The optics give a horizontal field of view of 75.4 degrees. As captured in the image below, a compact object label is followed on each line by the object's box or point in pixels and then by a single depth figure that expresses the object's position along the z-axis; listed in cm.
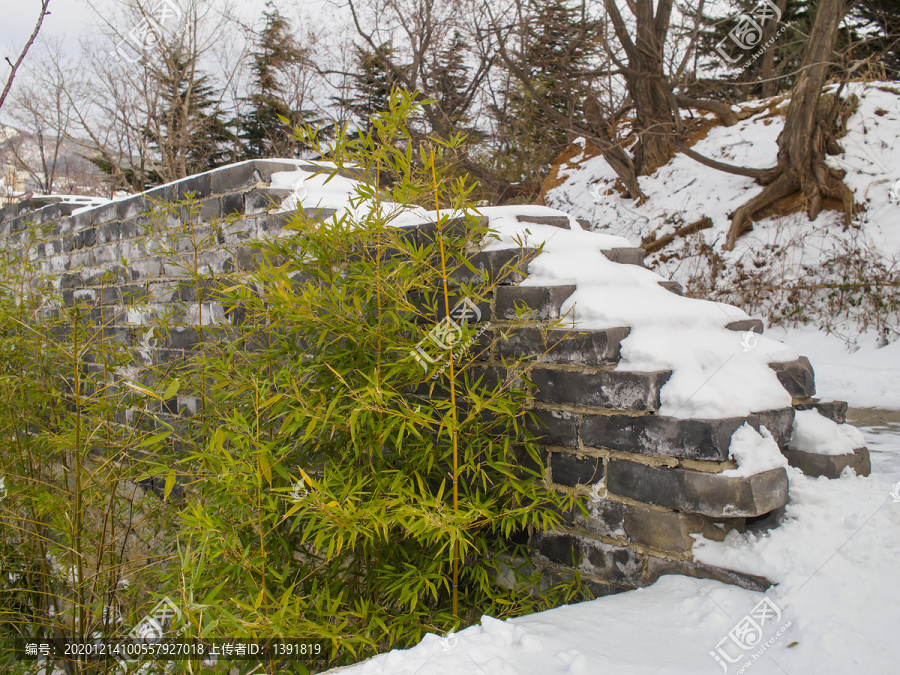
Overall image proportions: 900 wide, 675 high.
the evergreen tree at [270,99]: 1325
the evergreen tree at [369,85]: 1102
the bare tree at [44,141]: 1295
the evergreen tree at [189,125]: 1129
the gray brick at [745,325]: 232
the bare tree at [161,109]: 1113
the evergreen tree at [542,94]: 809
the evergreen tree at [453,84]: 1030
